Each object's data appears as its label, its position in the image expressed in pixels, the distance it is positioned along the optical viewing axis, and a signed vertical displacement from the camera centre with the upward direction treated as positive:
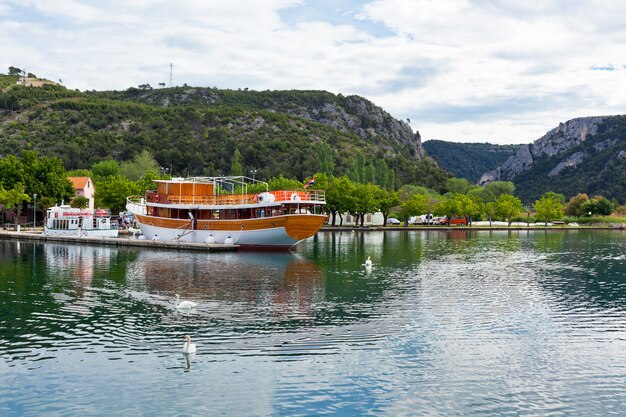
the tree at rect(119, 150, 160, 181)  154.75 +13.07
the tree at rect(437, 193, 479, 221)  147.50 +1.84
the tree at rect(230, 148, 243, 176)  169.00 +13.25
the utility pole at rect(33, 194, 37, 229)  100.00 +0.94
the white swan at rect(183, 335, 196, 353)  26.38 -5.84
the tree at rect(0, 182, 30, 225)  96.19 +3.04
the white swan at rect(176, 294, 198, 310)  36.16 -5.46
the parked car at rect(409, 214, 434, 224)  161.12 -1.28
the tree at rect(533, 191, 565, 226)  167.00 +1.77
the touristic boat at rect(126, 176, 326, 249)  74.12 -0.08
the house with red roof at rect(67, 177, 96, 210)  120.94 +5.81
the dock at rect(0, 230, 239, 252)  74.00 -3.59
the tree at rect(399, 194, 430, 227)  140.25 +1.96
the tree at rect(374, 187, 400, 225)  135.88 +3.48
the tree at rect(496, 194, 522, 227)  160.88 +2.32
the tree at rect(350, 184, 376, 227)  130.00 +3.13
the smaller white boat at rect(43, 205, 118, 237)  90.62 -1.33
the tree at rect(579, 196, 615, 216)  188.25 +2.32
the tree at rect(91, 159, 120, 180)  151.75 +11.84
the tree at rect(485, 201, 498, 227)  166.39 +1.48
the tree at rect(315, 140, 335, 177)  175.00 +16.83
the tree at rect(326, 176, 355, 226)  129.62 +4.00
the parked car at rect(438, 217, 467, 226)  161.30 -1.56
